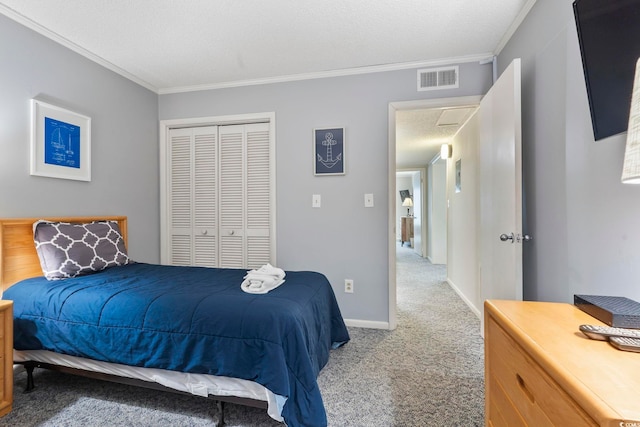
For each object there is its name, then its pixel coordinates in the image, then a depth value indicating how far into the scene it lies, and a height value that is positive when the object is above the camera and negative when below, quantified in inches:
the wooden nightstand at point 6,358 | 62.6 -31.3
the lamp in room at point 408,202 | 405.5 +12.4
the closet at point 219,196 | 123.9 +7.1
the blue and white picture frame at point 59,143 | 86.2 +22.1
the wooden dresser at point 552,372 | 23.3 -14.8
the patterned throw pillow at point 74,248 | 78.4 -10.1
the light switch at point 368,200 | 111.4 +4.2
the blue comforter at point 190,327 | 55.4 -23.8
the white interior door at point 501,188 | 74.1 +6.6
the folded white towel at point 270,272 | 75.6 -15.5
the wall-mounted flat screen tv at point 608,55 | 40.1 +22.9
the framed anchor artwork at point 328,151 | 113.3 +23.5
